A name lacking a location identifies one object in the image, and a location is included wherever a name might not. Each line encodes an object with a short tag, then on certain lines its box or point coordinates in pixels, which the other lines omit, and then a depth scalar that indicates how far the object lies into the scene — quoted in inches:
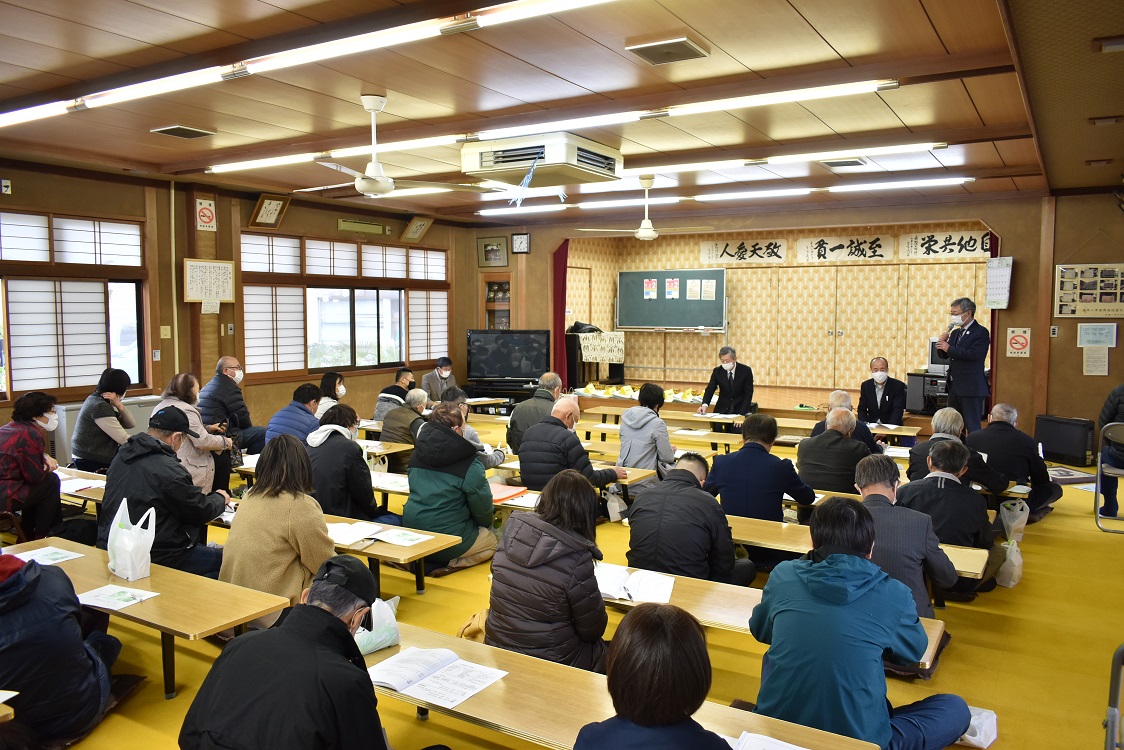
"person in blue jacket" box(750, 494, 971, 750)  95.6
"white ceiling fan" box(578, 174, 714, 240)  348.6
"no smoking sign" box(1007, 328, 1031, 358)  387.5
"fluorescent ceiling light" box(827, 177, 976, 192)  348.9
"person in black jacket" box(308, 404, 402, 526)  202.4
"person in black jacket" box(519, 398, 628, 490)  220.2
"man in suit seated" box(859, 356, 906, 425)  338.0
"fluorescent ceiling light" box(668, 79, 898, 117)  197.3
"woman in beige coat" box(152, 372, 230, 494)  240.4
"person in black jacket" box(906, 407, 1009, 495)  219.3
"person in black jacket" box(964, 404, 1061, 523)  238.7
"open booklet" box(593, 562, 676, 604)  137.6
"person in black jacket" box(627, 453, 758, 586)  154.7
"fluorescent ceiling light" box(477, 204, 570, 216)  461.4
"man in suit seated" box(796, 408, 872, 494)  222.5
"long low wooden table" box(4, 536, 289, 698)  126.6
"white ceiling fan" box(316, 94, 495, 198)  224.2
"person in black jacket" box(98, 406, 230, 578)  159.8
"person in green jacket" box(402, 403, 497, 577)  198.1
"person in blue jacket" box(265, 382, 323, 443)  249.4
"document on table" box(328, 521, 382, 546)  175.3
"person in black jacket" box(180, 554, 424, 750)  74.8
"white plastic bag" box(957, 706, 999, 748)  128.6
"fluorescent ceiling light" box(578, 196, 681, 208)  418.6
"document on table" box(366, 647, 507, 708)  103.4
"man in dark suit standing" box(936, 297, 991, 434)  293.0
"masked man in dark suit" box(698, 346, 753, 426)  373.7
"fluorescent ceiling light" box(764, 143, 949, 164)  275.0
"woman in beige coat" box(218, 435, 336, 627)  148.6
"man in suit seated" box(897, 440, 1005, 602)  183.6
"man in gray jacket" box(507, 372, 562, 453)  287.7
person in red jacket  204.5
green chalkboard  531.8
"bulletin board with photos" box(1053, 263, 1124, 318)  365.7
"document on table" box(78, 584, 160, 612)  133.2
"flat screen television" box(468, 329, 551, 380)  499.8
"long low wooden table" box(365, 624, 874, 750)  93.0
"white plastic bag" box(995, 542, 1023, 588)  210.4
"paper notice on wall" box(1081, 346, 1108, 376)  371.6
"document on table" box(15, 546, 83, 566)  155.6
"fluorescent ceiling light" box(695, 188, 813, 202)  393.1
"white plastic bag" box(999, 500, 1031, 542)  225.9
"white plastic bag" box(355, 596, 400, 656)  116.2
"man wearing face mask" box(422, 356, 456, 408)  423.8
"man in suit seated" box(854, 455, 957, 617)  146.4
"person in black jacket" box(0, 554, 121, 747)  108.6
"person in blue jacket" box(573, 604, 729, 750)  66.9
